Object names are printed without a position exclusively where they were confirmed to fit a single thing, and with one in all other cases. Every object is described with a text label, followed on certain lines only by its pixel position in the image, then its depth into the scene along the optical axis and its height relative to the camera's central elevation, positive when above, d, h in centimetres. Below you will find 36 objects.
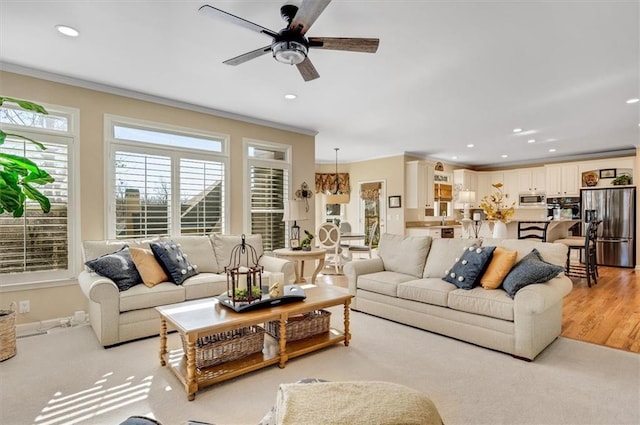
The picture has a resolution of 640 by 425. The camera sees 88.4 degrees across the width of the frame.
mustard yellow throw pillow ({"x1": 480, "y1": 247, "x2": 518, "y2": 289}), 310 -56
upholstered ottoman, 71 -45
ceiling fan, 205 +118
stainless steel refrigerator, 698 -27
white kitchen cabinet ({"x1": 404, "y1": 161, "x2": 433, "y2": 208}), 790 +62
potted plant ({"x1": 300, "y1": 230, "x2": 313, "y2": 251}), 501 -54
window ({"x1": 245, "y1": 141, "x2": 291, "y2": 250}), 529 +33
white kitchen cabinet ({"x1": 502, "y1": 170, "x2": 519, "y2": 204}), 910 +72
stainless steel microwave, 872 +28
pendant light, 903 +31
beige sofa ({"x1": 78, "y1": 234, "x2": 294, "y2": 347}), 297 -80
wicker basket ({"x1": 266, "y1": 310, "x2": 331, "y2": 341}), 293 -107
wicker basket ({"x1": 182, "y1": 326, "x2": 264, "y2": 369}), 243 -105
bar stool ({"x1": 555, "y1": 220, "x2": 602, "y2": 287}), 531 -61
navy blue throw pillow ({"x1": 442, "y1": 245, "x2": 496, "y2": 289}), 322 -57
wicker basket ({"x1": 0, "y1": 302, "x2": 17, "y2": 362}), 276 -108
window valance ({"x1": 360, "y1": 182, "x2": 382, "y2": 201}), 866 +50
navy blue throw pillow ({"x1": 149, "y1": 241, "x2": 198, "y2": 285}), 350 -57
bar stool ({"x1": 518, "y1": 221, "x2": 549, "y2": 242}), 571 -34
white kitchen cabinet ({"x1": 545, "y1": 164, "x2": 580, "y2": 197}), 788 +74
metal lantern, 259 -63
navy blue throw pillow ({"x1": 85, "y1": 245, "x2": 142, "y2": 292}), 313 -58
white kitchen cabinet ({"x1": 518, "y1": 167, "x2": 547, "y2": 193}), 864 +82
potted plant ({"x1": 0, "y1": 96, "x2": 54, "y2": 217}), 264 +23
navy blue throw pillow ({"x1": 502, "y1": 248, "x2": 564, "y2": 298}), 287 -57
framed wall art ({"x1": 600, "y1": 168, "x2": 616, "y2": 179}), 731 +83
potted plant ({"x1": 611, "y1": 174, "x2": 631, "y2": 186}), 707 +66
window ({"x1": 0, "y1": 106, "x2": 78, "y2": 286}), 334 -9
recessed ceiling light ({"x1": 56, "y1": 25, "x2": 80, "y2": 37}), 266 +147
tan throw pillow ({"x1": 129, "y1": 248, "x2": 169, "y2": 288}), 332 -60
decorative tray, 253 -74
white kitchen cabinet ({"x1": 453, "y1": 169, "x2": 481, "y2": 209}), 927 +85
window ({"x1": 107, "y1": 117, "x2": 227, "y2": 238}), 404 +38
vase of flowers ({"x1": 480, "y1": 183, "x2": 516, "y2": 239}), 454 -10
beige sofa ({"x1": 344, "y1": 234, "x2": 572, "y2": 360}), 275 -85
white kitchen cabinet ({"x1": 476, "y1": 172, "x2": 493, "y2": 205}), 967 +74
